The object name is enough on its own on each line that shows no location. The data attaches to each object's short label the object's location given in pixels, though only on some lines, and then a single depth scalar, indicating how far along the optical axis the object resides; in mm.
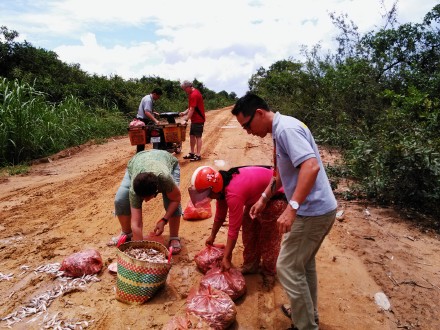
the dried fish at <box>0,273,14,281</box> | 3951
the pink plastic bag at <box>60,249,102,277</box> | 3871
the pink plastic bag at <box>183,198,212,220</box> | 5434
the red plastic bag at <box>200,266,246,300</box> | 3436
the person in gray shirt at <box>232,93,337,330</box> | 2422
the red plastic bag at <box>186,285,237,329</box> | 3002
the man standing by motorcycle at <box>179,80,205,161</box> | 8680
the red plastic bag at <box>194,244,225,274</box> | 3934
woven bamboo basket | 3244
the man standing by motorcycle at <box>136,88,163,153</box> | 8633
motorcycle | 7840
